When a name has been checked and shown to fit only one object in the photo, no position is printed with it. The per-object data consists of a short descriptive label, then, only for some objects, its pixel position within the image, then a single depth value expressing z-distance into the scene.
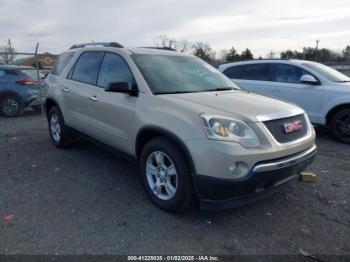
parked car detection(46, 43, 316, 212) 3.08
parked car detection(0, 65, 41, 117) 10.00
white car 6.85
